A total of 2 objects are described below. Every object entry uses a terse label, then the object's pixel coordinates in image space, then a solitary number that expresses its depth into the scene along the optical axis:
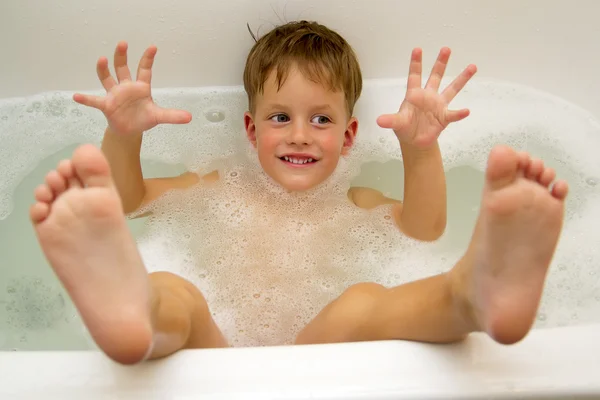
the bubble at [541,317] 0.98
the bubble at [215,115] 1.33
